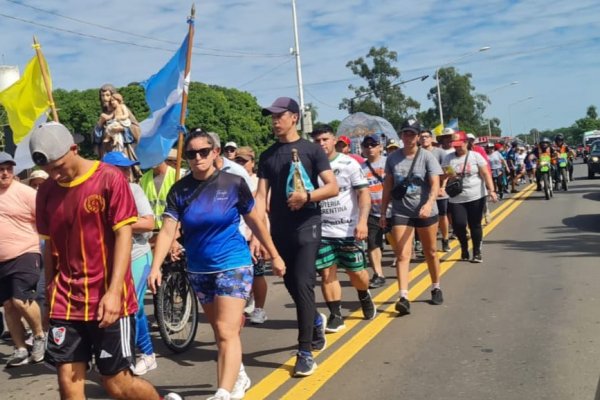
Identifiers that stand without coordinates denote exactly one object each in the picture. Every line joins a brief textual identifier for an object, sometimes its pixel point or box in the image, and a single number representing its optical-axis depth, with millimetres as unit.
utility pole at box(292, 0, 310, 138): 33000
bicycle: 6055
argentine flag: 7328
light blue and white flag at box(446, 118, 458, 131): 22656
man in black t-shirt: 5238
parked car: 30781
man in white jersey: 6340
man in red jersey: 3621
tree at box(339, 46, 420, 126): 75375
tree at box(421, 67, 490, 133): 95625
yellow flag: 7551
